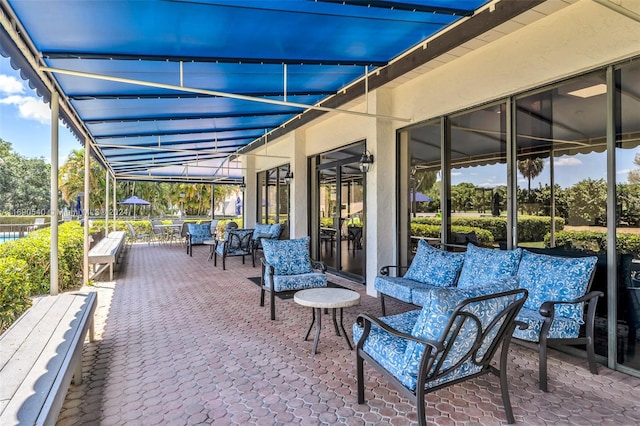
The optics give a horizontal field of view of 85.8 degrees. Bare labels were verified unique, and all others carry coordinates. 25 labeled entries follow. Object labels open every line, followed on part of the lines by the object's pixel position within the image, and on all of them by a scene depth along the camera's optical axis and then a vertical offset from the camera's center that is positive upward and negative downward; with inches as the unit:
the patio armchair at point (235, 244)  329.1 -30.9
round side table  133.7 -35.2
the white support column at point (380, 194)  228.7 +11.6
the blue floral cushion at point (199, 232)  413.4 -24.3
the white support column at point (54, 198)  159.8 +7.1
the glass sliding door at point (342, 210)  278.7 +1.5
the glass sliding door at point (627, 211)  124.9 -0.4
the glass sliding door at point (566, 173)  133.6 +16.4
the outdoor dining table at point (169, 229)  543.2 -28.0
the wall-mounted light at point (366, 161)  231.9 +33.9
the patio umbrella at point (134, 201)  660.7 +22.4
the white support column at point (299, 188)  341.4 +23.6
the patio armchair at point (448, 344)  78.1 -32.9
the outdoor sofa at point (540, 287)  115.5 -30.0
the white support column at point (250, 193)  489.4 +27.0
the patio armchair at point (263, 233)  340.8 -21.7
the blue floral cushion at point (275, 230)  346.9 -18.5
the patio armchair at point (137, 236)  478.0 -39.7
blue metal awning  110.5 +66.7
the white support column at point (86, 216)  241.6 -2.3
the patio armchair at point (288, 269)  179.0 -32.9
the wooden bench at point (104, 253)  259.1 -31.8
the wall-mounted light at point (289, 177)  355.6 +36.8
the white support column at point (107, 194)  431.4 +23.6
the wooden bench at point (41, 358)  67.4 -37.0
